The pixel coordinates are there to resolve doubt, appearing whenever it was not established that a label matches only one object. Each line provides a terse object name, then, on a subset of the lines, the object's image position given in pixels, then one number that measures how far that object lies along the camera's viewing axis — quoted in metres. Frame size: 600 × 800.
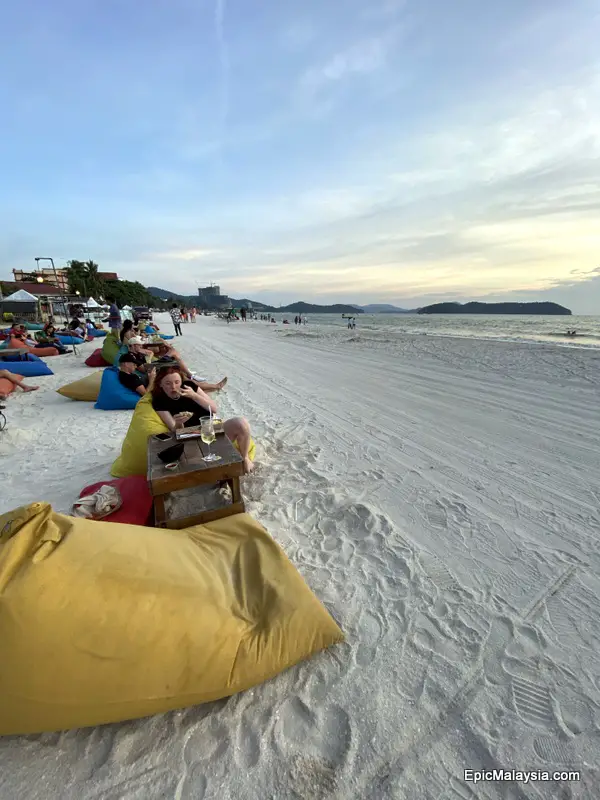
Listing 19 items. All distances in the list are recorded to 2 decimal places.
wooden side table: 2.40
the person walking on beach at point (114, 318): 16.11
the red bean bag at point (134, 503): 2.59
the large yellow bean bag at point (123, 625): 1.30
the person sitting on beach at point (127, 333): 8.52
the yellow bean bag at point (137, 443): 3.31
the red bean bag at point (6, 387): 6.68
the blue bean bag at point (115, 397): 5.94
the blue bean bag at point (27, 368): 8.42
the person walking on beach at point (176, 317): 19.80
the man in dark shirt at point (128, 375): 6.14
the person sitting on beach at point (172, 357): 6.47
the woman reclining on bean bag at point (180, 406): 3.47
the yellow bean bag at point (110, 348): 9.24
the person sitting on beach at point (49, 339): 12.13
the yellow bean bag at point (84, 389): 6.41
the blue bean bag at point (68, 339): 13.57
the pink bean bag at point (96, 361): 9.61
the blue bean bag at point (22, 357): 9.15
